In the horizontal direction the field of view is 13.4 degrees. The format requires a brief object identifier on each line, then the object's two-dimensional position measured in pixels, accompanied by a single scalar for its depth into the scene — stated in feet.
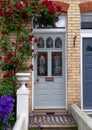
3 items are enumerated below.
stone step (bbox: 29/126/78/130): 32.35
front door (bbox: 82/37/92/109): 39.22
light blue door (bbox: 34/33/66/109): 39.32
